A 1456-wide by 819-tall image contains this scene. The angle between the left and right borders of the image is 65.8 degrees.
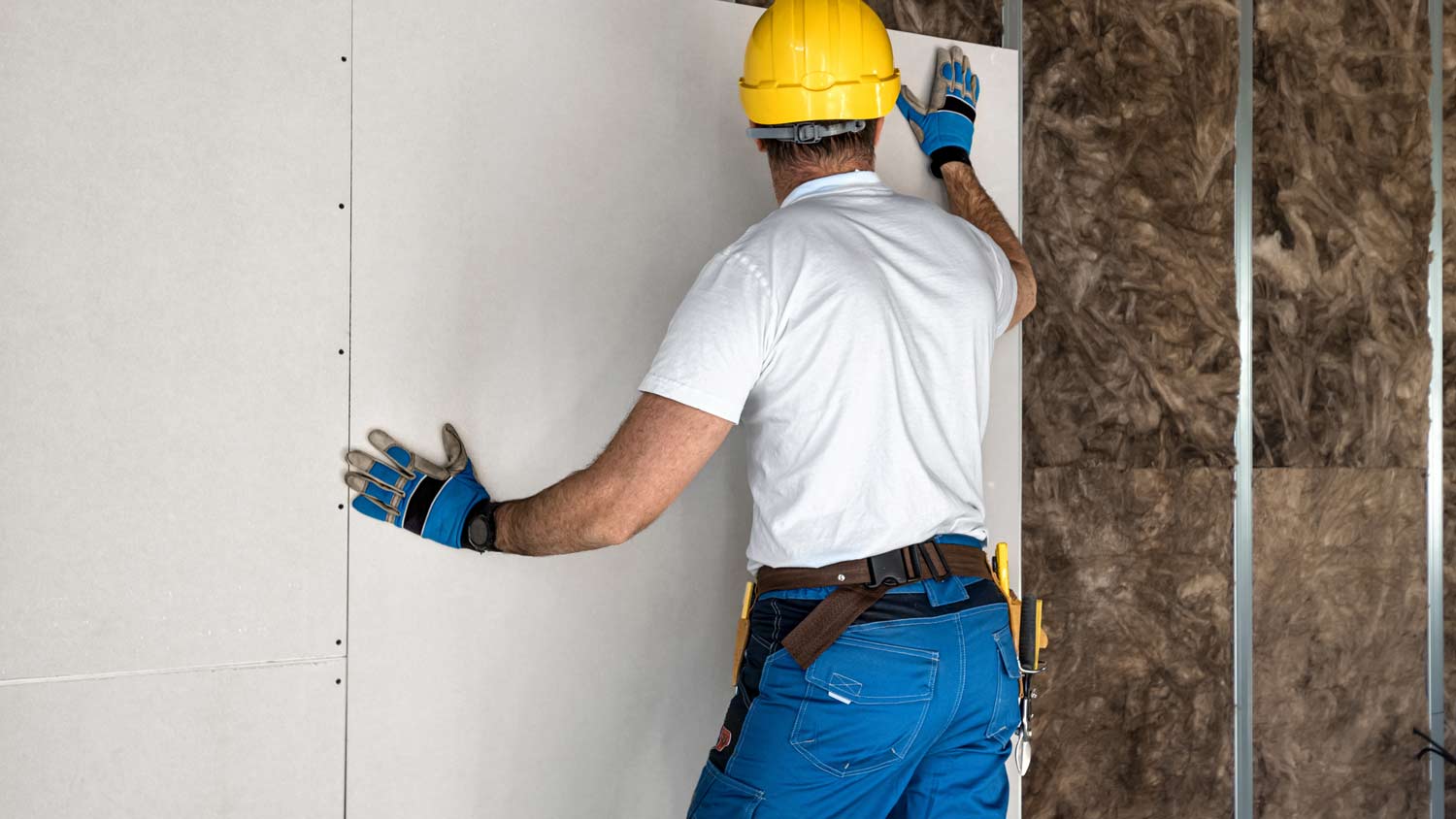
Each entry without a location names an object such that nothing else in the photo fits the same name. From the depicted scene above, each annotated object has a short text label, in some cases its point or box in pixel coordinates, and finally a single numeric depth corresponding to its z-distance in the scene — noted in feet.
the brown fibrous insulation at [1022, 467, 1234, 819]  8.30
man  4.83
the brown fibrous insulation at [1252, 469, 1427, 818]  8.92
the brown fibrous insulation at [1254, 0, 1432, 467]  9.00
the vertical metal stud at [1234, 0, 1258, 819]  8.81
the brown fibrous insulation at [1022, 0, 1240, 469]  8.36
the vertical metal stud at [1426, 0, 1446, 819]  9.40
